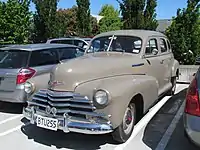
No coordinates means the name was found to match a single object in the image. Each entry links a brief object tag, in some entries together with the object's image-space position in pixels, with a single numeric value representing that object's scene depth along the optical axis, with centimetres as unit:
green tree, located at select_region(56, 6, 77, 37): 2590
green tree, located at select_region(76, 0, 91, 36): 1591
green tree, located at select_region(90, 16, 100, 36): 2815
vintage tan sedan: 275
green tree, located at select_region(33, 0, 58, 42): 1433
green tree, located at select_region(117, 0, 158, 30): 1077
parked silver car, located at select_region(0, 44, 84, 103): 409
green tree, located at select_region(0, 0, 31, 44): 1117
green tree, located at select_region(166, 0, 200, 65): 801
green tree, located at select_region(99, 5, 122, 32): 2930
